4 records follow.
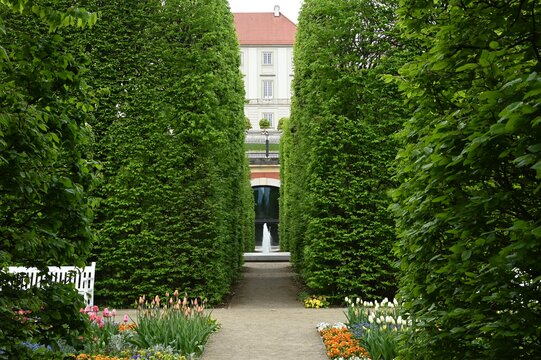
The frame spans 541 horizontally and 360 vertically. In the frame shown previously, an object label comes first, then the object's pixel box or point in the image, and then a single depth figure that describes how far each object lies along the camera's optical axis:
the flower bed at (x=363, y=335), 7.00
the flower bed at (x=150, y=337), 7.21
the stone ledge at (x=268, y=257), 24.98
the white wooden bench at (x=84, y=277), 9.99
